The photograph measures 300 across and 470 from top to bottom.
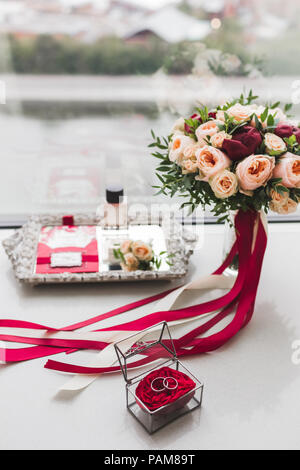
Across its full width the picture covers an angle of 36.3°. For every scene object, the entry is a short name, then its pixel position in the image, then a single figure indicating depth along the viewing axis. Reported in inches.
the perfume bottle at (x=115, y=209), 45.7
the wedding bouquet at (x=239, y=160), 32.7
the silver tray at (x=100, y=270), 40.6
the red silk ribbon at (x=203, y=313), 34.6
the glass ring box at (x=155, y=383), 28.9
